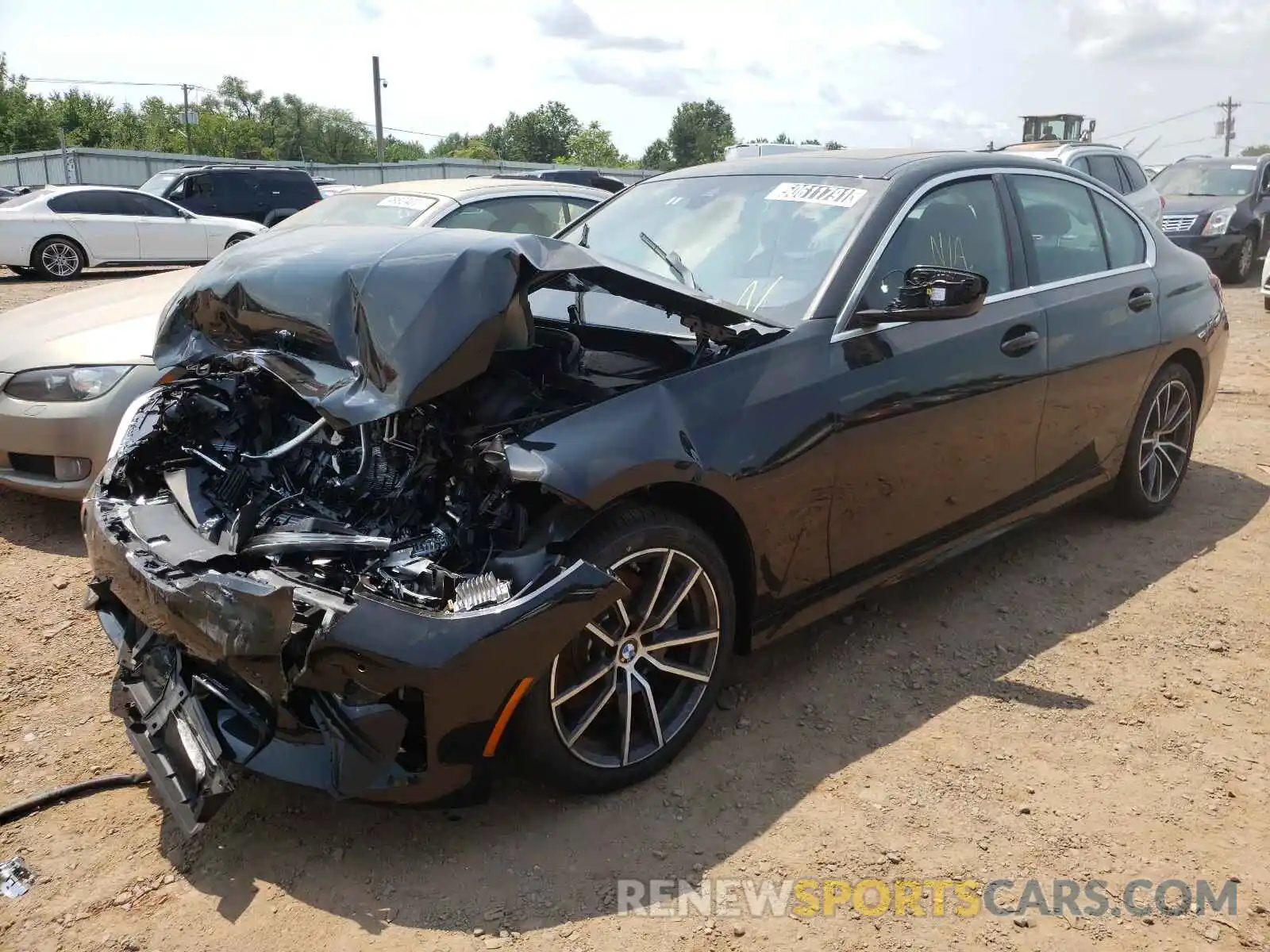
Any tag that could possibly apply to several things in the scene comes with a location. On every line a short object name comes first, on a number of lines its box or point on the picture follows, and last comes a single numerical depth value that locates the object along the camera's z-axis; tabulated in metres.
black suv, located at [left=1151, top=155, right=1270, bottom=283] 14.82
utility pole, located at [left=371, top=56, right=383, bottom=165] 48.38
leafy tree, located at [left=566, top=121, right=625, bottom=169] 76.31
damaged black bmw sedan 2.50
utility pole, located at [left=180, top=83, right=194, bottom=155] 61.89
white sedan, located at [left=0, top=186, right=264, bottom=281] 14.88
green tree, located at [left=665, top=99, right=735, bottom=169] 89.06
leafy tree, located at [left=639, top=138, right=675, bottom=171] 90.48
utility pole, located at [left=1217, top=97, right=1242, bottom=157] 64.75
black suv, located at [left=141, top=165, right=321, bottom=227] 17.86
